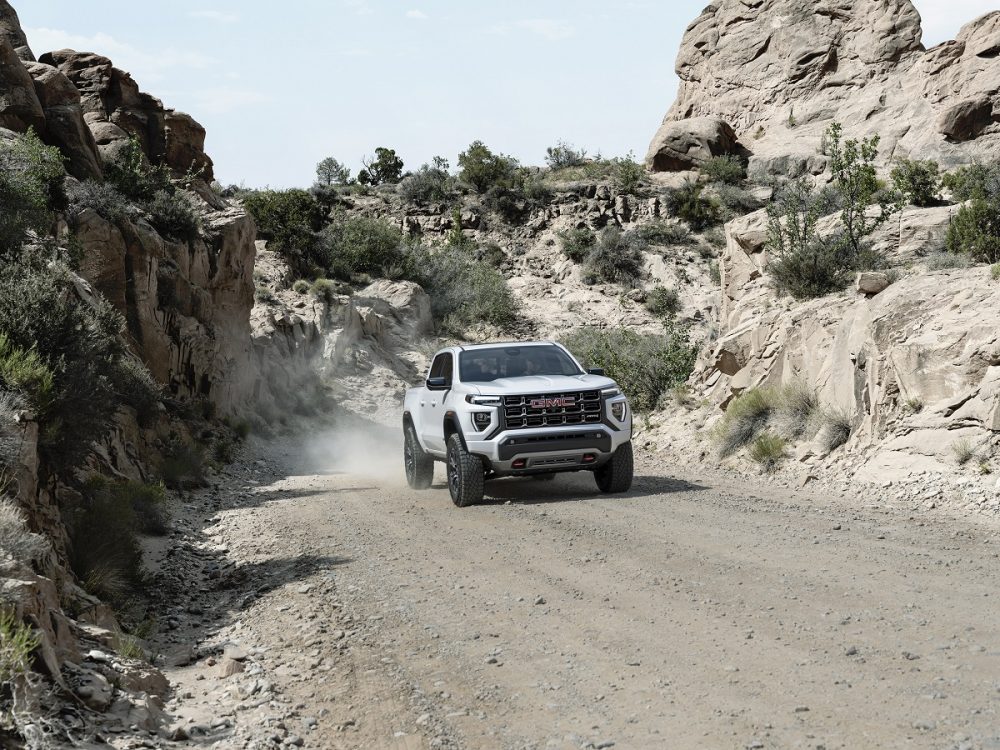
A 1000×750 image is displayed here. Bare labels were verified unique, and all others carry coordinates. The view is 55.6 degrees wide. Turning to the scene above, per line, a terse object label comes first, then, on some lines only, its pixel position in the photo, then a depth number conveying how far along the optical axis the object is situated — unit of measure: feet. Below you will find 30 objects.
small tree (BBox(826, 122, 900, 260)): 60.70
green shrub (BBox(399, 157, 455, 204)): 182.19
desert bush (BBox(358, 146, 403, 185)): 211.41
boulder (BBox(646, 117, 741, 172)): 177.88
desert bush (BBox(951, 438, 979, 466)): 37.22
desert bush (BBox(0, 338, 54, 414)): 28.99
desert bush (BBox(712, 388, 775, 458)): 52.90
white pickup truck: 39.83
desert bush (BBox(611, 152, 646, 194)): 172.76
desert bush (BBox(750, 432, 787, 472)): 48.34
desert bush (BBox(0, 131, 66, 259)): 48.60
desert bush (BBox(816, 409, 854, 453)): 46.12
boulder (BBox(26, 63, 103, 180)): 72.74
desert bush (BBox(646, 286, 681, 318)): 143.23
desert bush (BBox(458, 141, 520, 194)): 182.29
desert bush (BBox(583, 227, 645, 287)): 152.35
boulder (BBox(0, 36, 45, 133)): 69.26
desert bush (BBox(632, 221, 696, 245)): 157.99
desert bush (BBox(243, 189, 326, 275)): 124.77
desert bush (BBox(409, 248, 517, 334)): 137.18
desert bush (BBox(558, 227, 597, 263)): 159.08
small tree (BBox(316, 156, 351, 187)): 214.07
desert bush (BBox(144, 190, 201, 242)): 77.61
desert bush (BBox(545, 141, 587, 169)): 204.85
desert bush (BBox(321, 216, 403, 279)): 130.72
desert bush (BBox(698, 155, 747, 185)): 167.94
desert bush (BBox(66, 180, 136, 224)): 64.69
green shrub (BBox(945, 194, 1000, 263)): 52.95
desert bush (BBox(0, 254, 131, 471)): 32.60
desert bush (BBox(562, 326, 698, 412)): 70.13
